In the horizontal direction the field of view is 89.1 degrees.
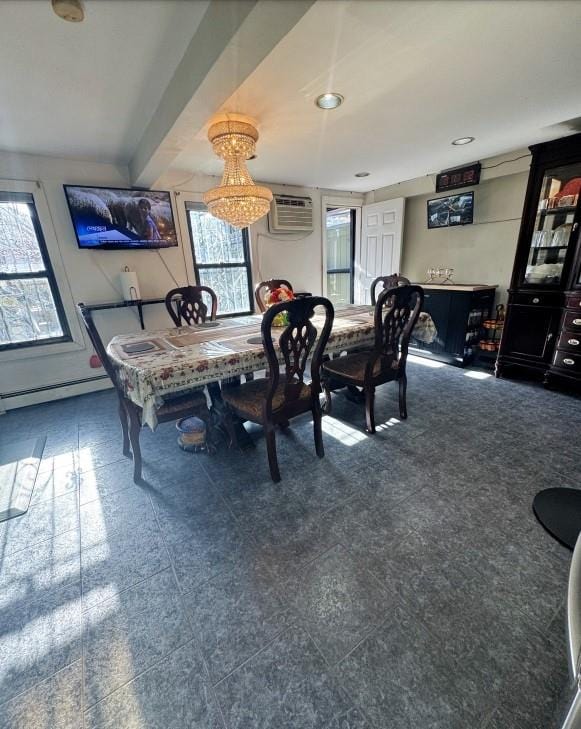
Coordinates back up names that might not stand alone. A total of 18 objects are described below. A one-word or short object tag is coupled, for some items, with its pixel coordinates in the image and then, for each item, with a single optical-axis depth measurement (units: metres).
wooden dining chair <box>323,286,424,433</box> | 2.00
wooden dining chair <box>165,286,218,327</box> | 2.73
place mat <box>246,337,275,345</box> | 1.94
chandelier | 2.04
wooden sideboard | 3.39
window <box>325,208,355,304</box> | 5.22
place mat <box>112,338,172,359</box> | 1.76
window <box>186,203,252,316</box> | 3.62
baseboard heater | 2.88
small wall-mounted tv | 3.57
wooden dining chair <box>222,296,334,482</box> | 1.55
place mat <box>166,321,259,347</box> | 2.01
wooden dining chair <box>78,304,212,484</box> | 1.73
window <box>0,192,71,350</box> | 2.71
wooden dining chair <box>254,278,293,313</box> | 3.09
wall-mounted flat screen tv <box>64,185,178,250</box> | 2.85
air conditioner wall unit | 3.91
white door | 4.28
